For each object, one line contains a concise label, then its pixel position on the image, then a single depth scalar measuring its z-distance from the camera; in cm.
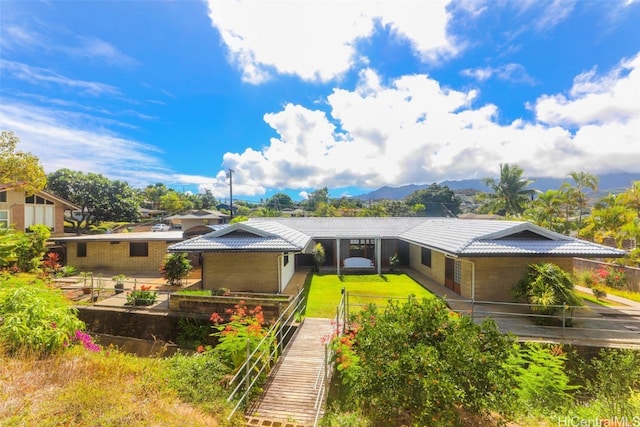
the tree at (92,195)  3819
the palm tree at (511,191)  3903
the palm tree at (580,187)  2734
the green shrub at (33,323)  536
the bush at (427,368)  525
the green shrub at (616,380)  576
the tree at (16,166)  1467
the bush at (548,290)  1049
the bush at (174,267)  1519
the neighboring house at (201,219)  3872
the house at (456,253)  1234
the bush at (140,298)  1219
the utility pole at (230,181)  3406
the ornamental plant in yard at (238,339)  805
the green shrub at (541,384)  641
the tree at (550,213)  2644
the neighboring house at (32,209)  2238
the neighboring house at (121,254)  2042
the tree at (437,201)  8950
